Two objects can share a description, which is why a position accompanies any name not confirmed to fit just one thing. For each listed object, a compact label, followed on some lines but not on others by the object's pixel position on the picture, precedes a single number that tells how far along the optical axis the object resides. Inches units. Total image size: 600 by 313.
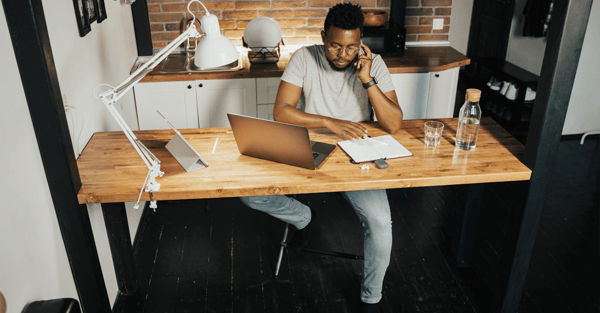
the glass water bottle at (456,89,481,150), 73.2
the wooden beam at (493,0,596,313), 60.6
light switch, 140.3
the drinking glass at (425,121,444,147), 75.4
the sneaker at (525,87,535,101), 153.9
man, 77.9
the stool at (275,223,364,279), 91.7
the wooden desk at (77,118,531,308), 64.4
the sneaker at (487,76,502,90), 168.9
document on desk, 71.6
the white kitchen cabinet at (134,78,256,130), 119.4
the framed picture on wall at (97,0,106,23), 87.5
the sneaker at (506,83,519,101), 158.7
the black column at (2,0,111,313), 52.3
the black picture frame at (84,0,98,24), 80.7
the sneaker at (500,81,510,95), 161.8
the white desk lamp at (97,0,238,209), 62.2
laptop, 65.7
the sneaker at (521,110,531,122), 159.2
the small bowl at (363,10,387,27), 129.8
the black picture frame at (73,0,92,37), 74.7
